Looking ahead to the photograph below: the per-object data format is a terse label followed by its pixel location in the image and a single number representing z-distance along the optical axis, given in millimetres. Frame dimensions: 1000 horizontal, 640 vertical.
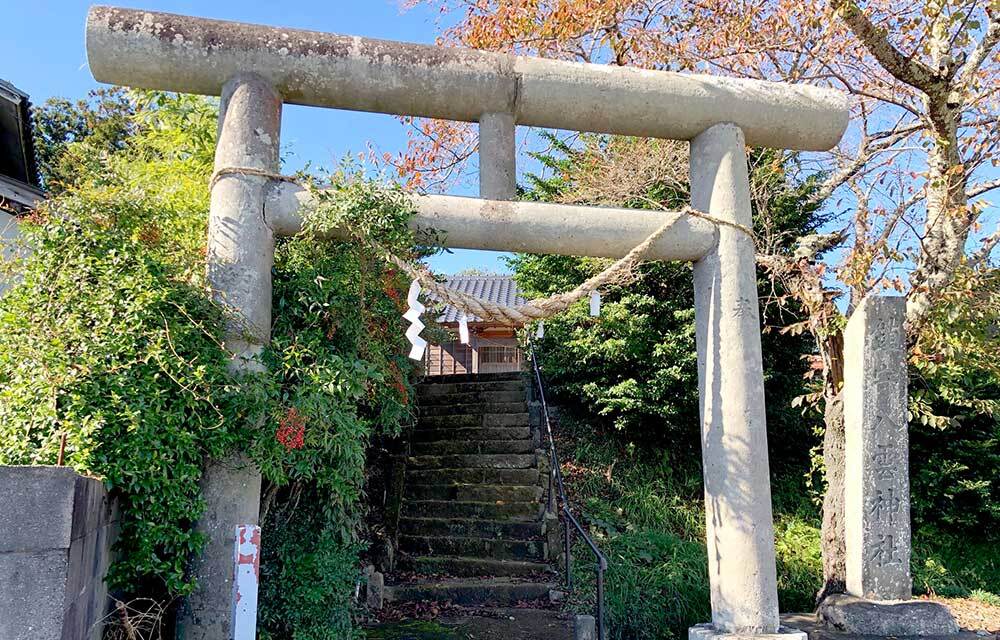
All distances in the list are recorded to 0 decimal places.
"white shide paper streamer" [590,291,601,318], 4733
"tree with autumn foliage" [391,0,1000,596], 6059
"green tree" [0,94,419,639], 3115
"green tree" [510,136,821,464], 9227
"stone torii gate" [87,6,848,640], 3932
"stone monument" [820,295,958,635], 6293
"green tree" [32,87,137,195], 12344
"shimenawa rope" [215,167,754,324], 4102
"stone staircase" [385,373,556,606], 7023
